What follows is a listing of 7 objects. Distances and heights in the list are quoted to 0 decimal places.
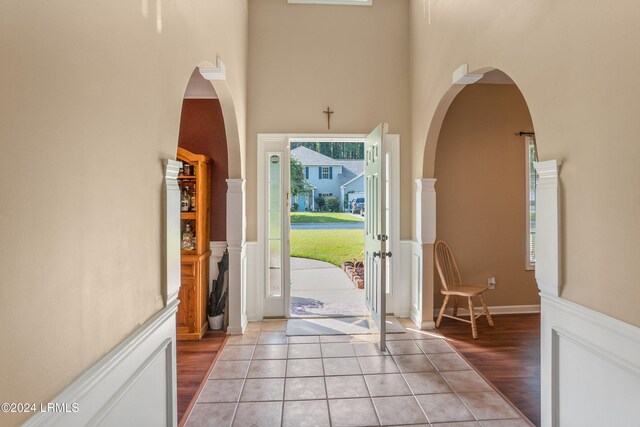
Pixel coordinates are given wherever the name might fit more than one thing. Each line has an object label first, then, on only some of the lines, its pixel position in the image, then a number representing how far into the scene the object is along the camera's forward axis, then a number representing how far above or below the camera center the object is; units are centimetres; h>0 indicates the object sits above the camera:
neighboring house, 1853 +193
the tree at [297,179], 1566 +157
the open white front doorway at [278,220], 441 -8
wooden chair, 402 -83
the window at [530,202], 465 +14
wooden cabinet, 393 -36
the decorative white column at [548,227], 188 -7
